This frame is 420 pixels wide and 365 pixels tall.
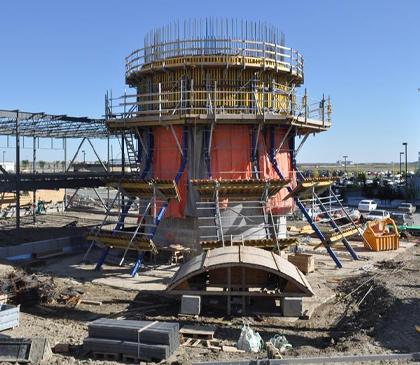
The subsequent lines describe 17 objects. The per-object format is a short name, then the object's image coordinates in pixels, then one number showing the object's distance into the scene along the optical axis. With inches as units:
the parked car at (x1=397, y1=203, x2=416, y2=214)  2032.5
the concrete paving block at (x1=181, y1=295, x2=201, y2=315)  629.0
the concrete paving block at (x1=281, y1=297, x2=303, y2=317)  623.2
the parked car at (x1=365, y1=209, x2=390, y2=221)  1611.1
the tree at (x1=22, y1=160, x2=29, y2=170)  3725.9
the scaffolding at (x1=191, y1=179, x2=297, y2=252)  863.7
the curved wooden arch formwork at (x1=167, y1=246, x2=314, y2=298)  623.5
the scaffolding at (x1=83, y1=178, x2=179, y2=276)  858.1
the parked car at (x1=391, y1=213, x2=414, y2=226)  1546.8
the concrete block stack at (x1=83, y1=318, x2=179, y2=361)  492.4
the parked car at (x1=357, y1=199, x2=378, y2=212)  2037.4
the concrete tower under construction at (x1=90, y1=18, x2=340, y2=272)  910.4
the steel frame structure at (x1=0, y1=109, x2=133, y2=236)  1166.3
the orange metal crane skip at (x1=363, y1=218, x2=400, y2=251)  1114.7
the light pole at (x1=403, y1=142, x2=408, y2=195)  2420.5
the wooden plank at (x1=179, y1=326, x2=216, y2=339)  556.1
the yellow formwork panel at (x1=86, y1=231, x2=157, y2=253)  845.2
